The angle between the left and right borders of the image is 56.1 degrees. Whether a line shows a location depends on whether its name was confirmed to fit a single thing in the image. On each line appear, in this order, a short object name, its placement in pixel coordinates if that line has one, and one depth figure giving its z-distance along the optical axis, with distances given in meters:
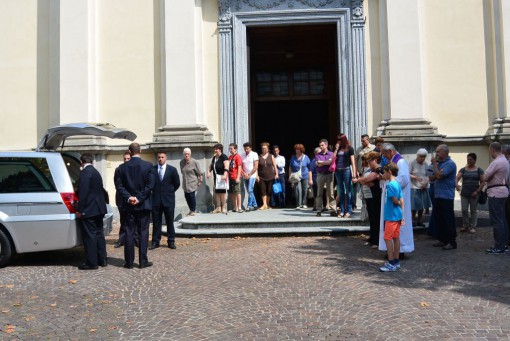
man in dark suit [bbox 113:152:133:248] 7.44
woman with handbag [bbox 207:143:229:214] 10.81
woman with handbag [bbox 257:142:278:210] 11.55
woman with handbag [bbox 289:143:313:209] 11.65
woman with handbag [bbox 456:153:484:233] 9.02
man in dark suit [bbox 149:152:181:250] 8.17
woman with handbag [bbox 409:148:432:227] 9.15
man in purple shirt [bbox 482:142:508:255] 7.29
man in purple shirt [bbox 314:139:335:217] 9.83
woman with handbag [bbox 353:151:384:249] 7.13
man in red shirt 11.02
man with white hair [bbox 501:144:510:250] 7.40
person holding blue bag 11.99
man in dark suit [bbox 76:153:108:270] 6.71
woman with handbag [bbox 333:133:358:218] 9.07
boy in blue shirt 6.31
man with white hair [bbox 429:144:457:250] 7.61
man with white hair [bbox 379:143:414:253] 6.67
